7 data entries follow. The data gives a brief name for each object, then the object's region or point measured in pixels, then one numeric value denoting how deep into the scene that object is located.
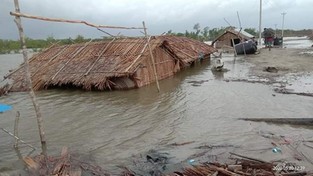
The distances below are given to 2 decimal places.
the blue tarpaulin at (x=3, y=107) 5.25
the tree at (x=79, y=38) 31.91
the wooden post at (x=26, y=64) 4.70
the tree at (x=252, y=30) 63.17
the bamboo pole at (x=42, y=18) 4.65
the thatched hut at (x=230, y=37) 27.70
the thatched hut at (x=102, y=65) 10.88
